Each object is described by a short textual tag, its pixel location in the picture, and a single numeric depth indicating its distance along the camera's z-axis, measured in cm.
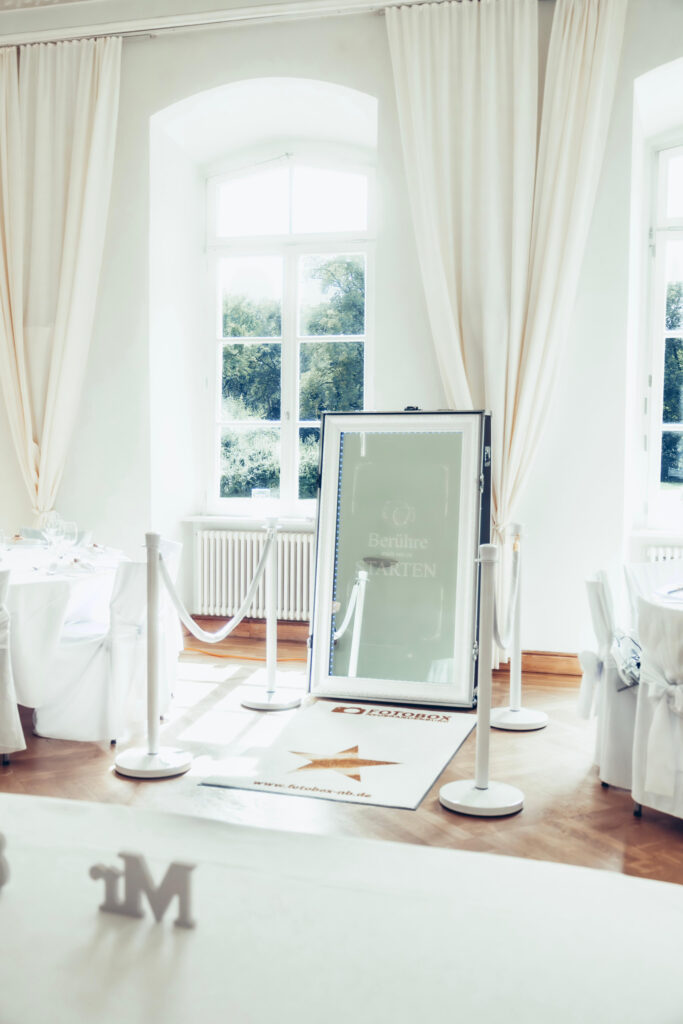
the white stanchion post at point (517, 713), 431
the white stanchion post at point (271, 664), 453
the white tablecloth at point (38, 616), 369
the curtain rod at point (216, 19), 542
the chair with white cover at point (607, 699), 341
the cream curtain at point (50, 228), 587
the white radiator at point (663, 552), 545
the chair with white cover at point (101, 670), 385
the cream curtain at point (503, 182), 505
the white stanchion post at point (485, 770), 318
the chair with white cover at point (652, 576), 402
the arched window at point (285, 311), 642
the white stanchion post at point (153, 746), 354
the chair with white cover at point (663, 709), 303
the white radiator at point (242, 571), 618
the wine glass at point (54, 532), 432
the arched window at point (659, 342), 574
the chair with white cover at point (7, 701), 360
